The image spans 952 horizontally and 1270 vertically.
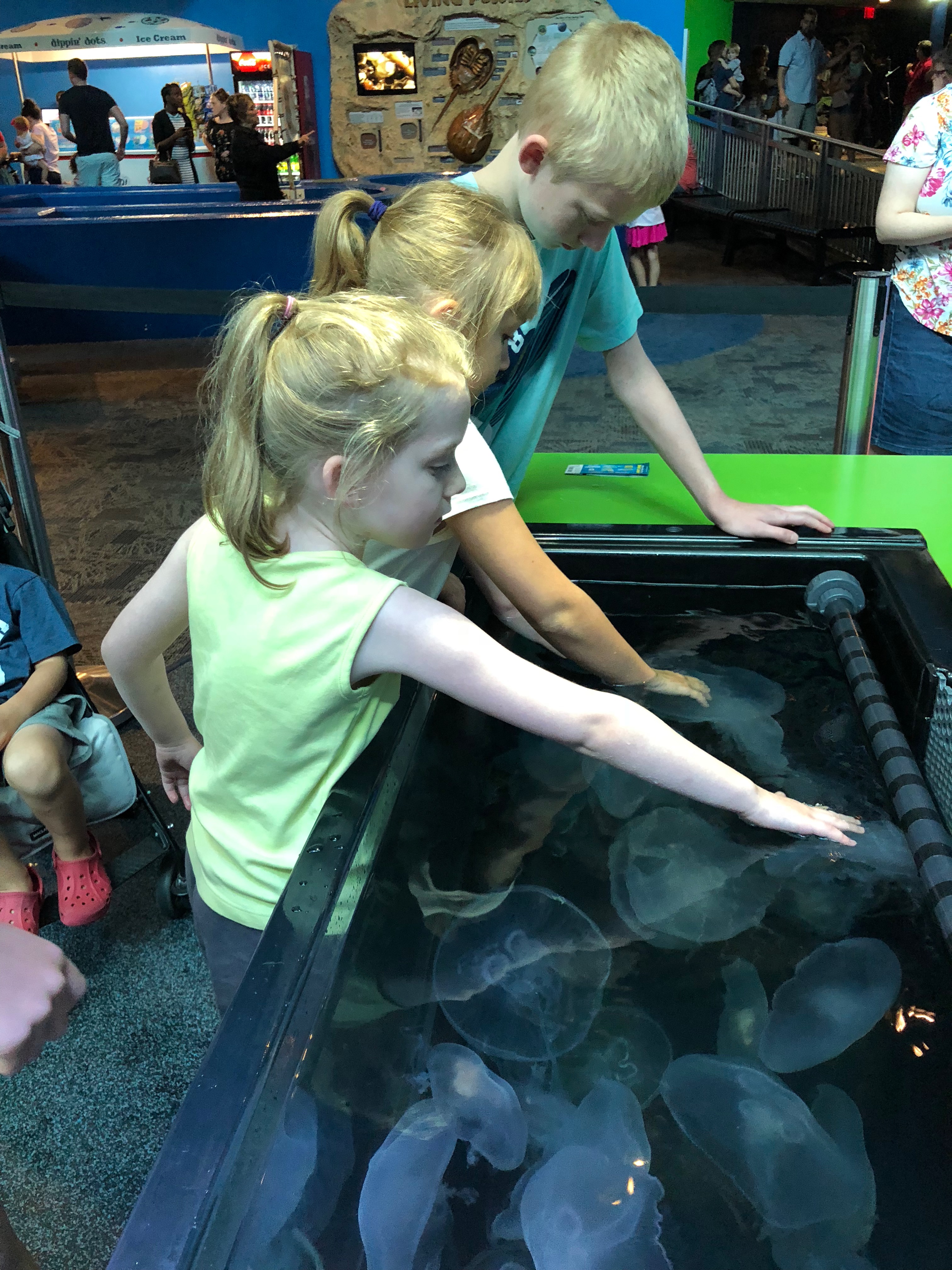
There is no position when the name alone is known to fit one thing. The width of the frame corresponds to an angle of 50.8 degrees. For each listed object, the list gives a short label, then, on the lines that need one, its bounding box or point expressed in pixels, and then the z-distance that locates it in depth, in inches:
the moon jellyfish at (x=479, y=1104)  33.2
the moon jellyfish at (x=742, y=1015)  38.0
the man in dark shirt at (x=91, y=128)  288.7
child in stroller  67.7
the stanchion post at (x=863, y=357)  83.0
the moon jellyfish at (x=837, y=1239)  30.8
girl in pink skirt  223.6
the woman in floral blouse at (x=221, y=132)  302.4
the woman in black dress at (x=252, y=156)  233.1
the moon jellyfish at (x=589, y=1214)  30.4
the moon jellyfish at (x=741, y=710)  53.9
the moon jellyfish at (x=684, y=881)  43.4
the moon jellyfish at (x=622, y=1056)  36.5
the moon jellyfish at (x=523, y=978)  37.2
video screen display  311.4
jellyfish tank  28.7
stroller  70.2
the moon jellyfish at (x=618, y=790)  49.9
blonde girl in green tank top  34.4
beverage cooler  302.4
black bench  240.2
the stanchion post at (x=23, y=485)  80.2
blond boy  45.1
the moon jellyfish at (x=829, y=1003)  37.9
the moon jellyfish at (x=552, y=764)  51.8
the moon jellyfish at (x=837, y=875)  43.6
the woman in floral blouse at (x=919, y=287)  79.3
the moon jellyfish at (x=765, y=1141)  32.7
